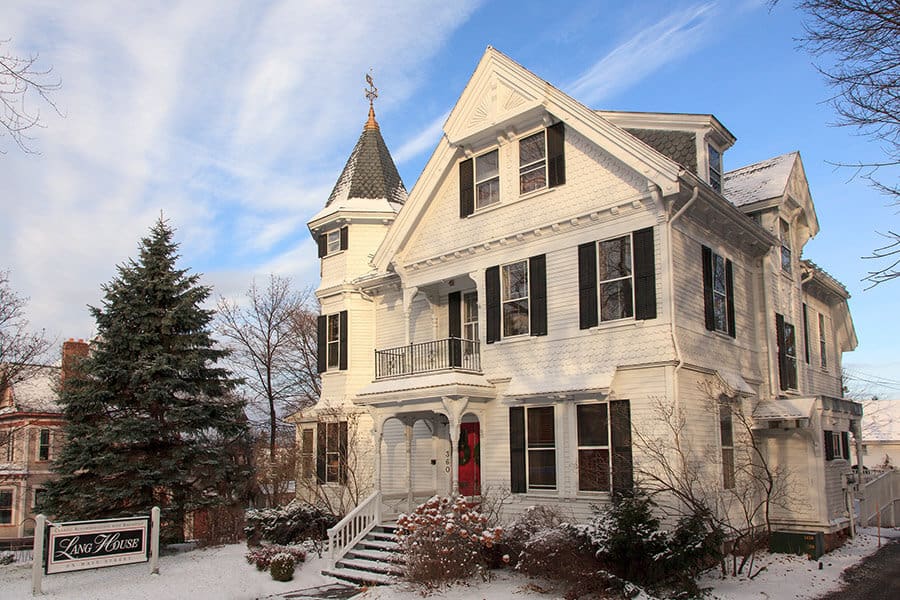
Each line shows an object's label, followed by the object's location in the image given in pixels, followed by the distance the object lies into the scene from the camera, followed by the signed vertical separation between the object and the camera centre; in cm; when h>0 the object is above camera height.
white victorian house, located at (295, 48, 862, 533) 1430 +195
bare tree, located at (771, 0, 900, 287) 770 +400
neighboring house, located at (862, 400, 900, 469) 4541 -255
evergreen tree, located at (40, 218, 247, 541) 1741 -16
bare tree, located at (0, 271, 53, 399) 2262 +176
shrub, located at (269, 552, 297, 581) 1478 -341
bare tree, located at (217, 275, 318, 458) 3819 +244
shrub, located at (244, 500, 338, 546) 1819 -309
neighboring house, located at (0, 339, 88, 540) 3578 -265
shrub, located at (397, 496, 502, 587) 1287 -260
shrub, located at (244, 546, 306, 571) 1540 -332
